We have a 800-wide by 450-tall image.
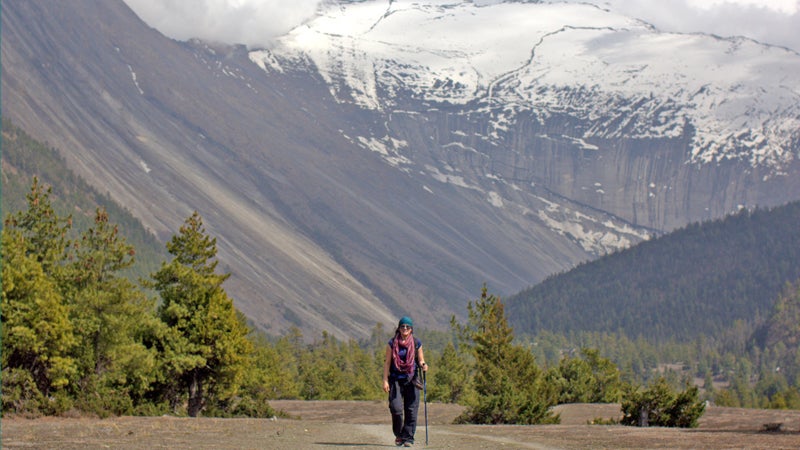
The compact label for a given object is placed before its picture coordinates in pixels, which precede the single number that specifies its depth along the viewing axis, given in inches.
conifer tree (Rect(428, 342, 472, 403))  4702.3
